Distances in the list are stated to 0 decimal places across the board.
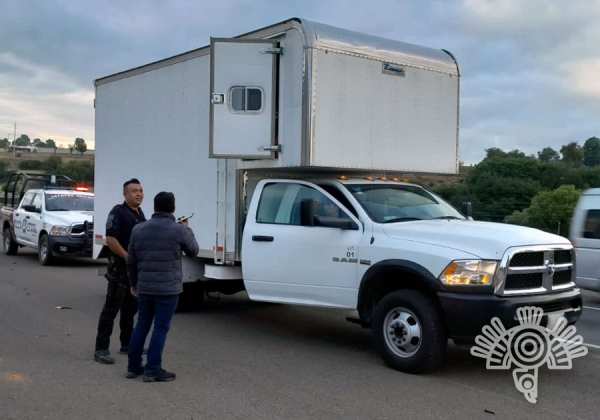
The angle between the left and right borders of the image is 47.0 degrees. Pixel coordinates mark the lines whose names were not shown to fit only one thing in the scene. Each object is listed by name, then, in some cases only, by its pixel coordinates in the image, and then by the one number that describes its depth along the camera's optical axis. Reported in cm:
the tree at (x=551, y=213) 1853
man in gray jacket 612
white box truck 643
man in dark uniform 691
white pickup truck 1585
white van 1098
